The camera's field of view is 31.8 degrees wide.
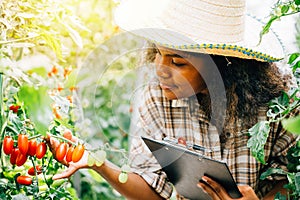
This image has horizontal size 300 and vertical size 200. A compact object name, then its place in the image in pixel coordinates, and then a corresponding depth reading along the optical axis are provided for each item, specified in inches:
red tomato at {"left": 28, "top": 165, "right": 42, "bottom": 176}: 45.8
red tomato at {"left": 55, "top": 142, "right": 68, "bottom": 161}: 42.7
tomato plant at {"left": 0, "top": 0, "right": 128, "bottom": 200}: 33.5
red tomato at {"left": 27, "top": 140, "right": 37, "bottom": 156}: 41.3
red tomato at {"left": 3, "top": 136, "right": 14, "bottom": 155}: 40.6
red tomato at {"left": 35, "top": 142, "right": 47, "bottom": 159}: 41.8
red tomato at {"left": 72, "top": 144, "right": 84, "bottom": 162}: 42.1
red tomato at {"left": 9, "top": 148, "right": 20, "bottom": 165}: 41.4
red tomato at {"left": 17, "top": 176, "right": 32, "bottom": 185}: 44.7
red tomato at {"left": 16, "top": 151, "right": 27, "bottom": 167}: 41.3
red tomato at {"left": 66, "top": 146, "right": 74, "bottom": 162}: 43.0
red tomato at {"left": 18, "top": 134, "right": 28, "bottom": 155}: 40.1
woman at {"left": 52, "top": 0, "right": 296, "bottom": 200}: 50.0
